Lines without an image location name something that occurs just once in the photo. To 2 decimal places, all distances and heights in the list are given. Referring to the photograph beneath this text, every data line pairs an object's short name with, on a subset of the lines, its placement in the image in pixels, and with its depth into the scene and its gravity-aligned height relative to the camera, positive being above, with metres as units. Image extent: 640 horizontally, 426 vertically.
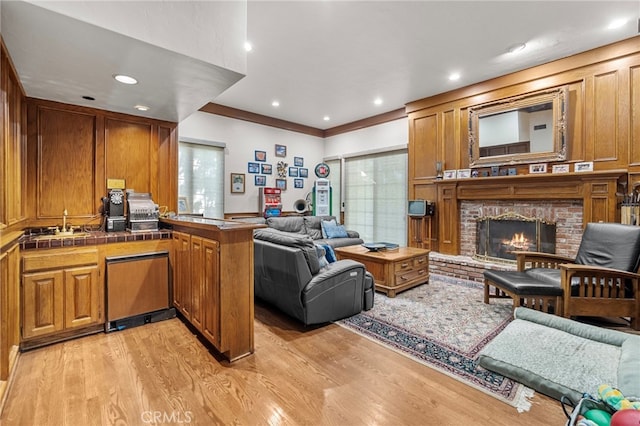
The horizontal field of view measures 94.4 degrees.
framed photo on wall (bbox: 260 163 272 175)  6.32 +0.87
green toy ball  1.28 -0.91
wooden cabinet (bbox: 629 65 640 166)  3.44 +1.06
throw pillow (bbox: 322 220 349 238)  5.98 -0.42
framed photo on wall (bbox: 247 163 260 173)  6.12 +0.87
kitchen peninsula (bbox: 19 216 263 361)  2.27 -0.62
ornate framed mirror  4.00 +1.17
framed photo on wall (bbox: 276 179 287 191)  6.59 +0.57
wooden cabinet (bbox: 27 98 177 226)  2.94 +0.57
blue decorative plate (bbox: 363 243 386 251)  4.25 -0.54
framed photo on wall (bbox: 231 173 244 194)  5.85 +0.53
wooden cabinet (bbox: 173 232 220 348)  2.29 -0.64
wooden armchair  2.77 -0.73
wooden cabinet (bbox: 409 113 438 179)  5.28 +1.17
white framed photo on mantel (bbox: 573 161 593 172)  3.77 +0.55
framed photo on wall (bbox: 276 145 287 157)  6.59 +1.32
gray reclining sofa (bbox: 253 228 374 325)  2.76 -0.71
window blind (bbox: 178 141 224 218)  5.28 +0.58
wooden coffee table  3.76 -0.75
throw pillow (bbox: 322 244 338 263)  3.39 -0.52
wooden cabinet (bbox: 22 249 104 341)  2.38 -0.71
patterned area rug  2.04 -1.14
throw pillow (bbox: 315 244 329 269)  3.05 -0.50
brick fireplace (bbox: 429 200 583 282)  3.98 -0.25
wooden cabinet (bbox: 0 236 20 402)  1.86 -0.68
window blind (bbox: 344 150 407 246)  6.11 +0.30
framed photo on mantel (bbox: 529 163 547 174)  4.13 +0.58
